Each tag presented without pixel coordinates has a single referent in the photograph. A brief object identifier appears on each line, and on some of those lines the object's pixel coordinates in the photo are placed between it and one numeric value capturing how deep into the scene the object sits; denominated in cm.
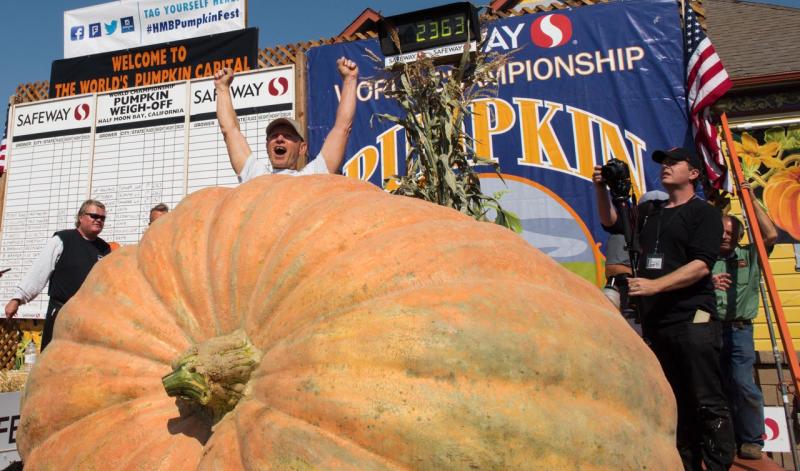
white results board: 731
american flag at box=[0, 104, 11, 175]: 828
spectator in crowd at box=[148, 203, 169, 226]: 461
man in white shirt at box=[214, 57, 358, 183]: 228
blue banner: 583
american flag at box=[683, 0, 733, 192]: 507
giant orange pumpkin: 94
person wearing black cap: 240
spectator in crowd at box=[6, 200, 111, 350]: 370
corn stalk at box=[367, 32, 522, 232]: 283
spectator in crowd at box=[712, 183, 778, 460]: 337
